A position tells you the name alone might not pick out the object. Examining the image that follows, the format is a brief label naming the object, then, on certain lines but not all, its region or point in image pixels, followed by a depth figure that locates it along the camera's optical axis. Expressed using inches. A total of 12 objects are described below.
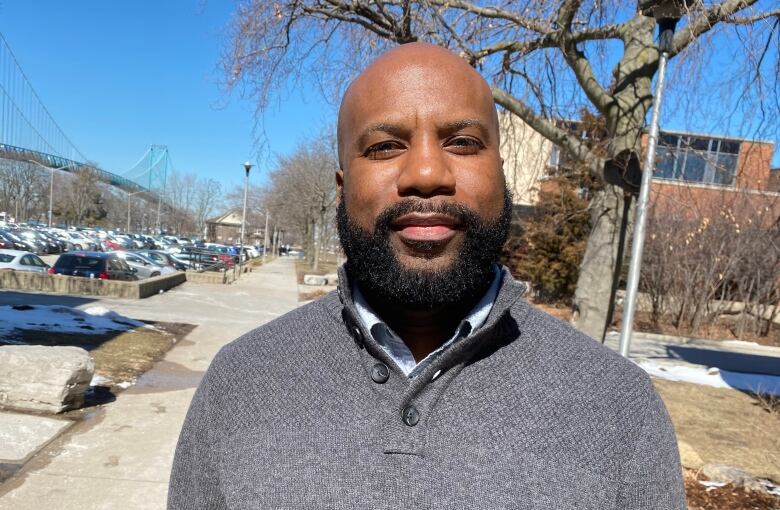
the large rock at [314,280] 983.0
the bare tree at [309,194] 1414.9
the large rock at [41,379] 217.6
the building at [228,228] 3412.4
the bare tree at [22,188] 2618.1
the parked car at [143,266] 839.1
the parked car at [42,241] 1423.5
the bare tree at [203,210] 3073.3
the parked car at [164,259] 1030.9
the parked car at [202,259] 1165.1
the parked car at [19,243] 1297.0
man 43.6
